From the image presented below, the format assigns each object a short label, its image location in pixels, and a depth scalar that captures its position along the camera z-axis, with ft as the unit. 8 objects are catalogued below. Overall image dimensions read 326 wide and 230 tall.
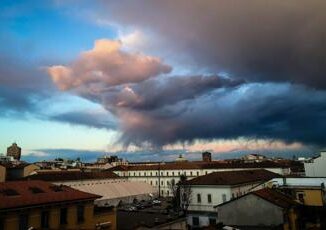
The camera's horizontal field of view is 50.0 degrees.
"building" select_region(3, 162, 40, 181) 304.63
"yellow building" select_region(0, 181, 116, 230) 102.22
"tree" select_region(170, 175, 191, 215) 219.90
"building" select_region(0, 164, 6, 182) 240.14
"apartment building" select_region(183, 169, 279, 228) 206.08
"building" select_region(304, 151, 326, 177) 216.80
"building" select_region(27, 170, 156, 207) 310.72
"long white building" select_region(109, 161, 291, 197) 417.08
